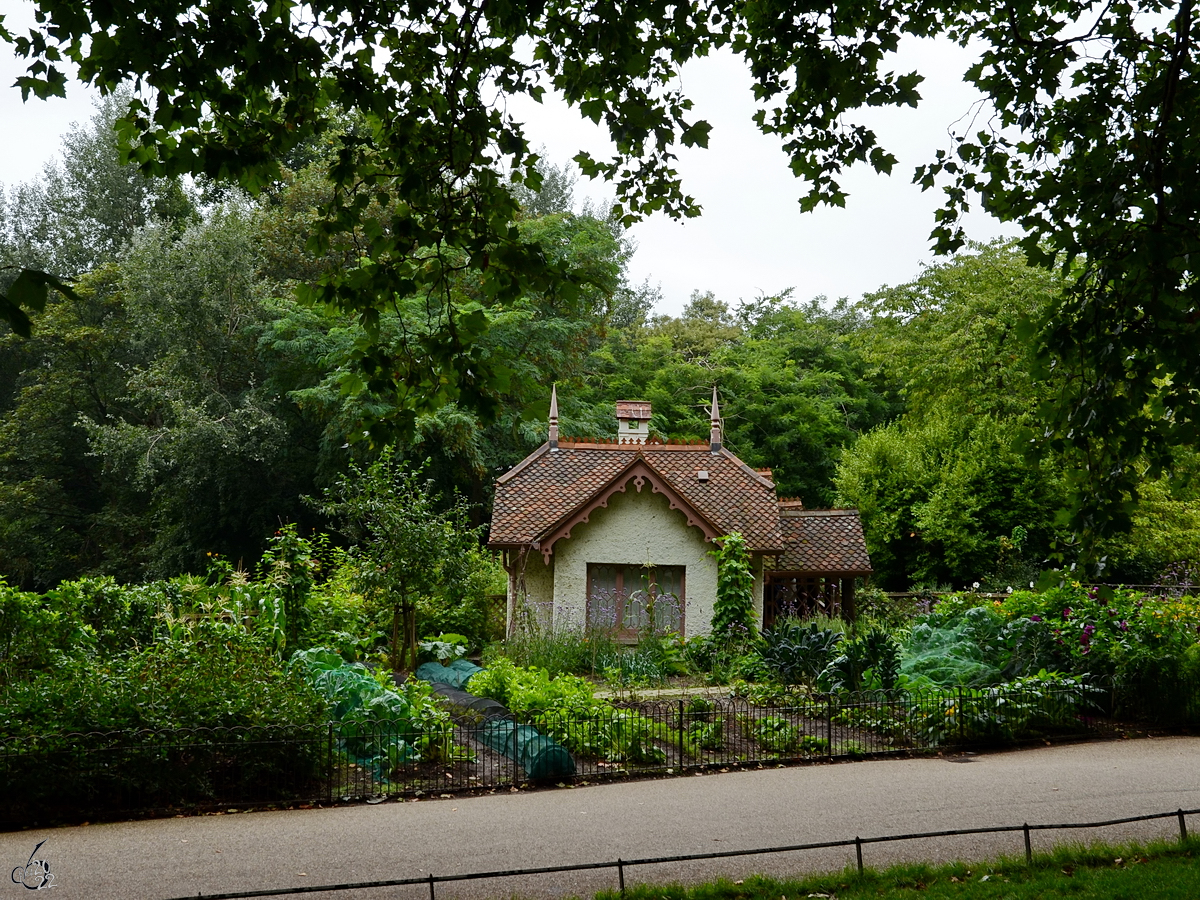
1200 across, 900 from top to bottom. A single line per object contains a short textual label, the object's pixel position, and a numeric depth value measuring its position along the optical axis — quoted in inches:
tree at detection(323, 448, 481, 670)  685.9
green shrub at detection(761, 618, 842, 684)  576.1
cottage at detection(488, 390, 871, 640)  810.8
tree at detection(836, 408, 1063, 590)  1058.1
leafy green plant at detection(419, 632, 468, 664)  722.8
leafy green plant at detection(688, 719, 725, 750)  467.8
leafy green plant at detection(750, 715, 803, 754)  471.8
